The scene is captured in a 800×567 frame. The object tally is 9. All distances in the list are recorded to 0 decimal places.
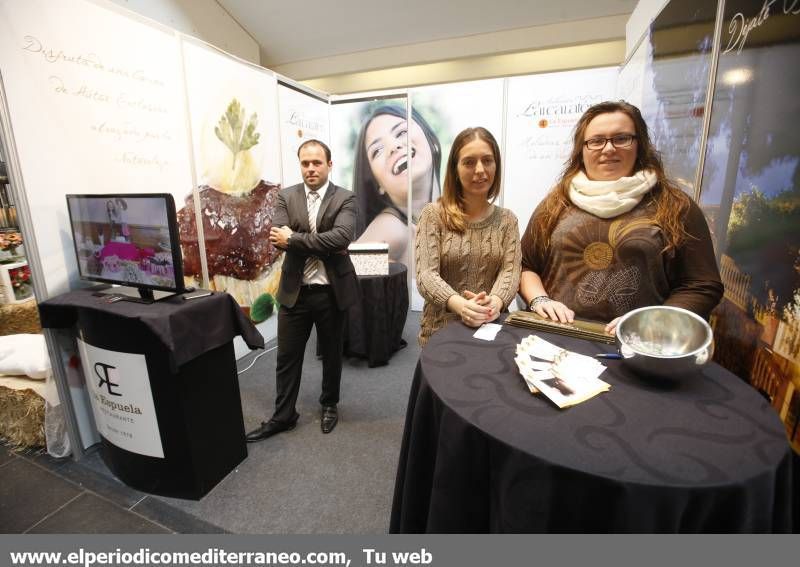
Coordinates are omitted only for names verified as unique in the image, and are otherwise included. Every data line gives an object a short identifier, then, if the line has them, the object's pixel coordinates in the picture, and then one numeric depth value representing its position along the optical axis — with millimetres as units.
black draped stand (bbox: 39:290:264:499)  1619
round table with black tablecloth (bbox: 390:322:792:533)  654
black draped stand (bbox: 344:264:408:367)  3054
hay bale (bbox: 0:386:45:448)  2086
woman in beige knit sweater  1474
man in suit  2035
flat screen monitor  1666
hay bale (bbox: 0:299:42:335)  2475
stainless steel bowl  926
